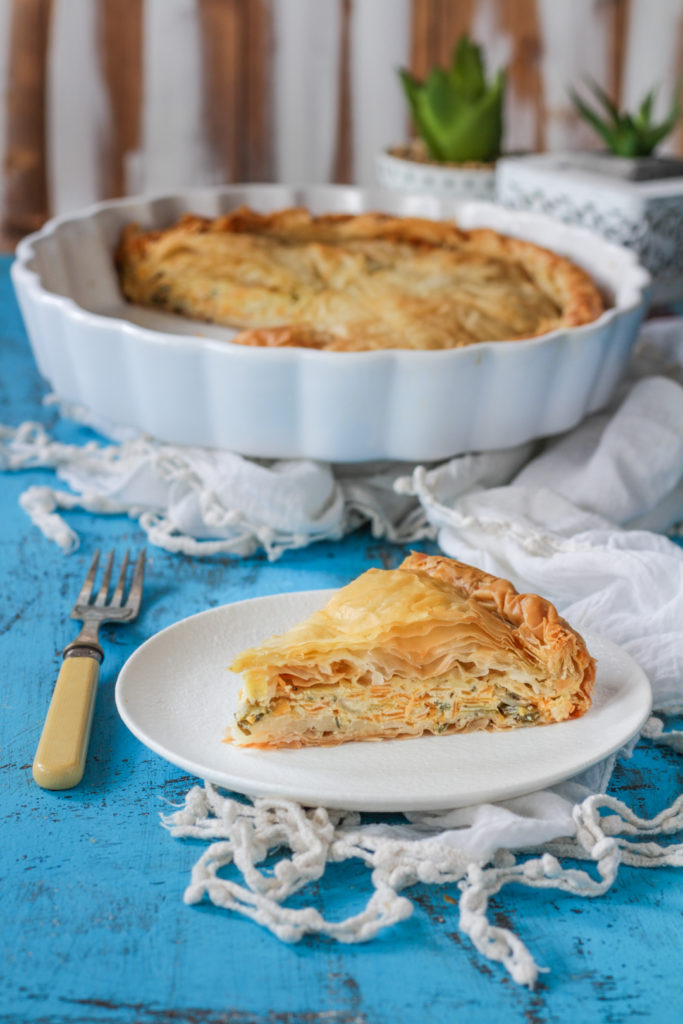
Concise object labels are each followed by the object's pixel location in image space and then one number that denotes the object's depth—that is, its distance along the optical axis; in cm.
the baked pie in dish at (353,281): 149
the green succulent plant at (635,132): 204
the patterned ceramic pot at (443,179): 221
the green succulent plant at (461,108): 223
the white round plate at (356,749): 80
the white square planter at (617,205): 185
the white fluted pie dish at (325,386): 125
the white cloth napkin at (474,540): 77
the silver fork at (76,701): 85
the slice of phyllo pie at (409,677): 86
